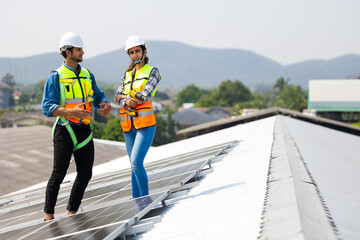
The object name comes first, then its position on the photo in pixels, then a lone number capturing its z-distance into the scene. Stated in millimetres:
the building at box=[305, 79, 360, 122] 77562
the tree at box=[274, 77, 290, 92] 190625
